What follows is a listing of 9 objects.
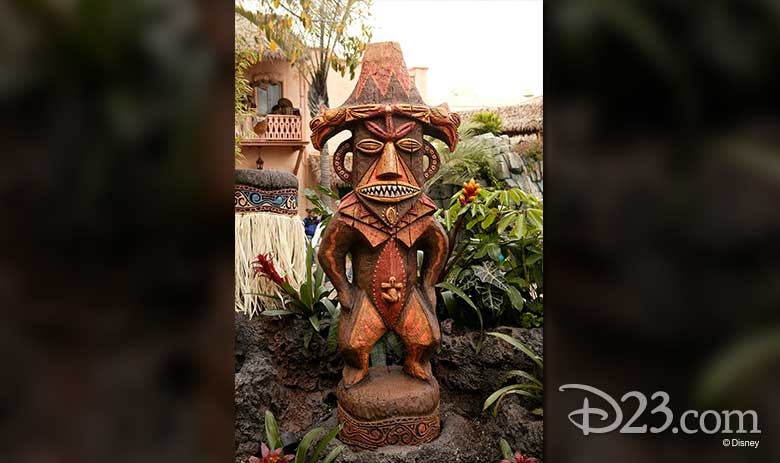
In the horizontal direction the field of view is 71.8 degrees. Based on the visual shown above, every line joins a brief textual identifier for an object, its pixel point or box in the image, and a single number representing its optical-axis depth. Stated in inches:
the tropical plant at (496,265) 108.2
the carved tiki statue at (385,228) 92.4
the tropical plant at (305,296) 115.3
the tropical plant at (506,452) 80.1
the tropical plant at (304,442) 79.6
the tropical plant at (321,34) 188.4
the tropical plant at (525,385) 90.5
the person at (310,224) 227.9
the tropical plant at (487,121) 353.1
